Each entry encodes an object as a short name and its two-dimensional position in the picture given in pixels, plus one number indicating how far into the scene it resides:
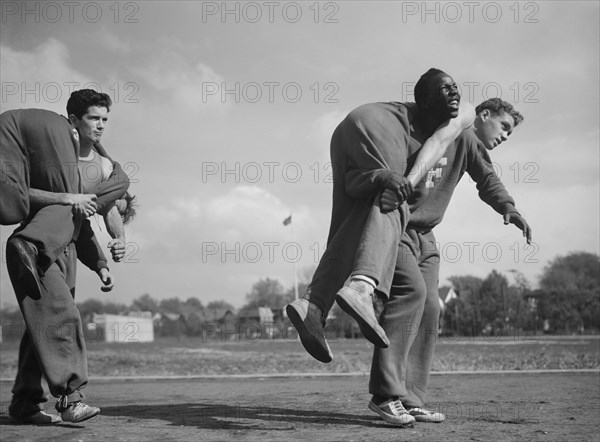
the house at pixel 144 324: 55.29
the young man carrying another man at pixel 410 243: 3.36
